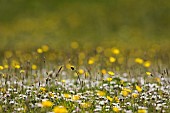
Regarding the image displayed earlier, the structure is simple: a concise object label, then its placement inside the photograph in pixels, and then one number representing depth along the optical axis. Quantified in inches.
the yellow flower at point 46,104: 486.9
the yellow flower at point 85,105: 556.9
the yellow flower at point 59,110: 460.7
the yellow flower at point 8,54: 1295.5
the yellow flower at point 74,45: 1553.8
